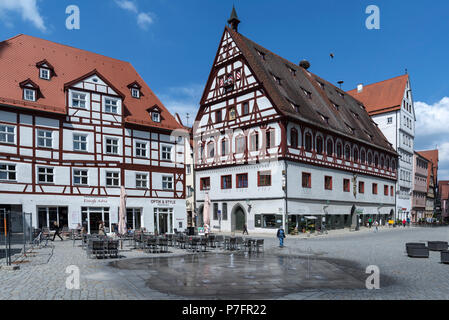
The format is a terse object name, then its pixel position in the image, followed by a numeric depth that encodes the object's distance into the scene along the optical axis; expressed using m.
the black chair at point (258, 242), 20.52
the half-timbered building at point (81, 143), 27.25
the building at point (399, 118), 58.31
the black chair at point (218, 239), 21.37
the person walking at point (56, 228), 25.98
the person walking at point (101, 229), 24.44
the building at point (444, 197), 99.19
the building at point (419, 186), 65.94
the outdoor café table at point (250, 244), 20.55
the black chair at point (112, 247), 16.58
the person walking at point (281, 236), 22.86
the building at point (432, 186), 77.69
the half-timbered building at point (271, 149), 35.47
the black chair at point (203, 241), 19.88
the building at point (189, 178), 52.34
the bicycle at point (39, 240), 21.62
